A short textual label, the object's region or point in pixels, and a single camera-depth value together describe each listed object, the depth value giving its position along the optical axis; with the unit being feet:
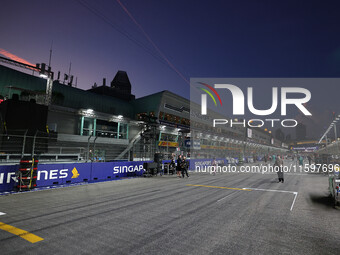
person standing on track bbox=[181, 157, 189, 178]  47.25
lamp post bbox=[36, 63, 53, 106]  51.83
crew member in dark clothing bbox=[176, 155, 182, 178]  48.14
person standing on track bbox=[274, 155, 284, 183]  38.00
